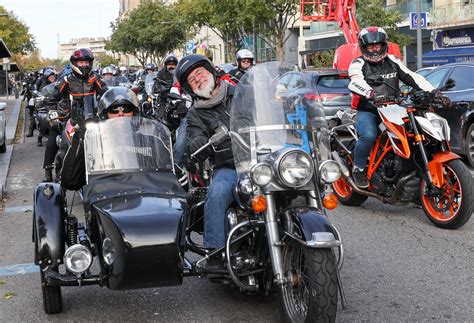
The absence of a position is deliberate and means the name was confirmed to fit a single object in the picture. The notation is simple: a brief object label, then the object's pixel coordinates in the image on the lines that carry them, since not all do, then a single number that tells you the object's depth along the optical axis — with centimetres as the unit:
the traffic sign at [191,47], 4197
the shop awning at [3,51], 3579
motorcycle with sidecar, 428
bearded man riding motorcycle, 493
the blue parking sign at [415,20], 2195
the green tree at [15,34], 7269
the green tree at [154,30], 8381
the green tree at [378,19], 3369
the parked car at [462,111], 1134
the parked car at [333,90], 1588
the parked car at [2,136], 1522
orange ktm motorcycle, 713
